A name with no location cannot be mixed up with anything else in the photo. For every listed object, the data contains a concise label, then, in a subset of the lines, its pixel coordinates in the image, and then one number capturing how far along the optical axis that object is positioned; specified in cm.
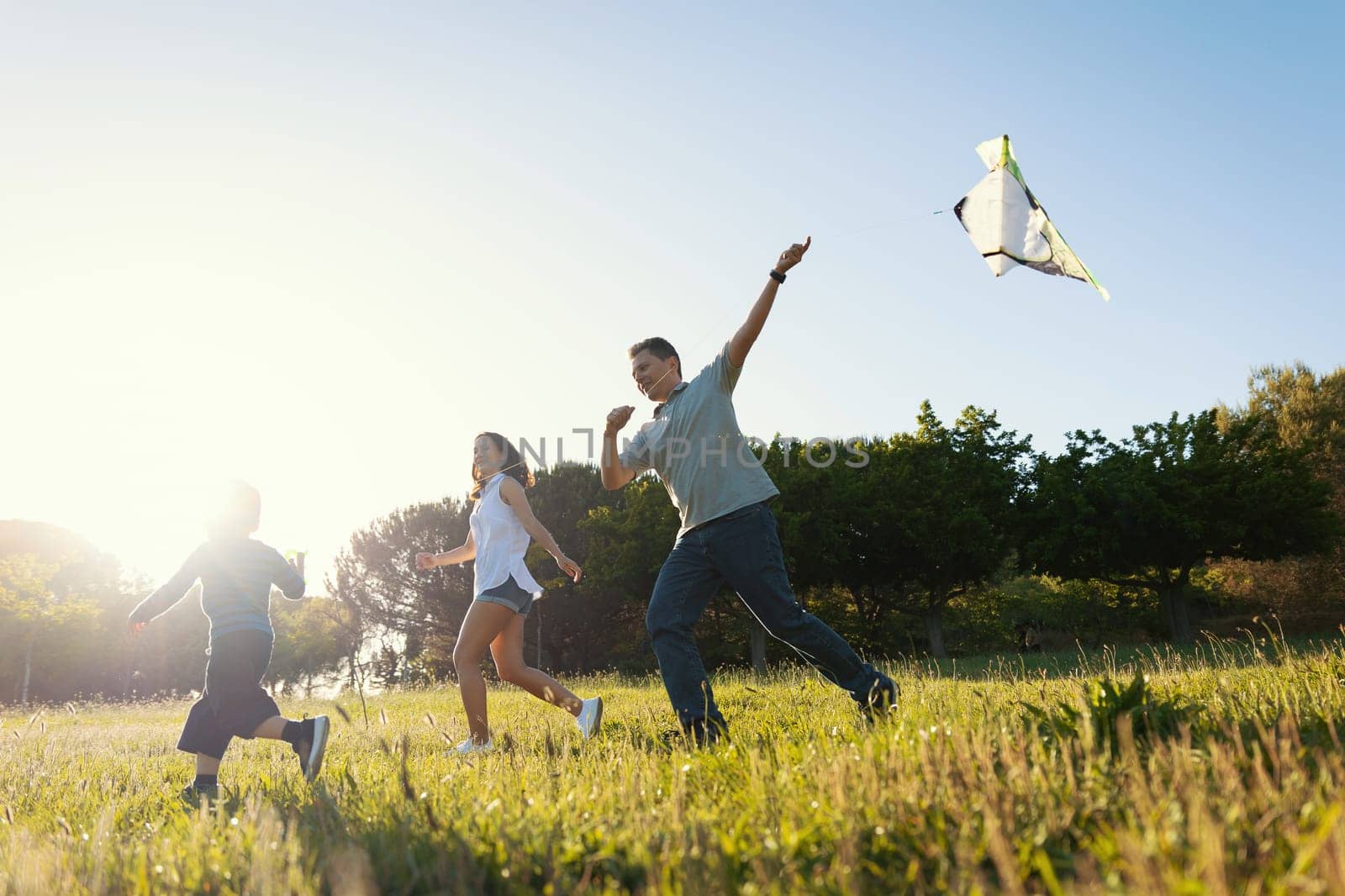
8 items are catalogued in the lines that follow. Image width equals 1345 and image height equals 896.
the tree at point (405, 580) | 3588
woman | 568
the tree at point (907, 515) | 2764
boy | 454
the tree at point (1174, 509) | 2619
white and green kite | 551
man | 434
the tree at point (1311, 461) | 3061
